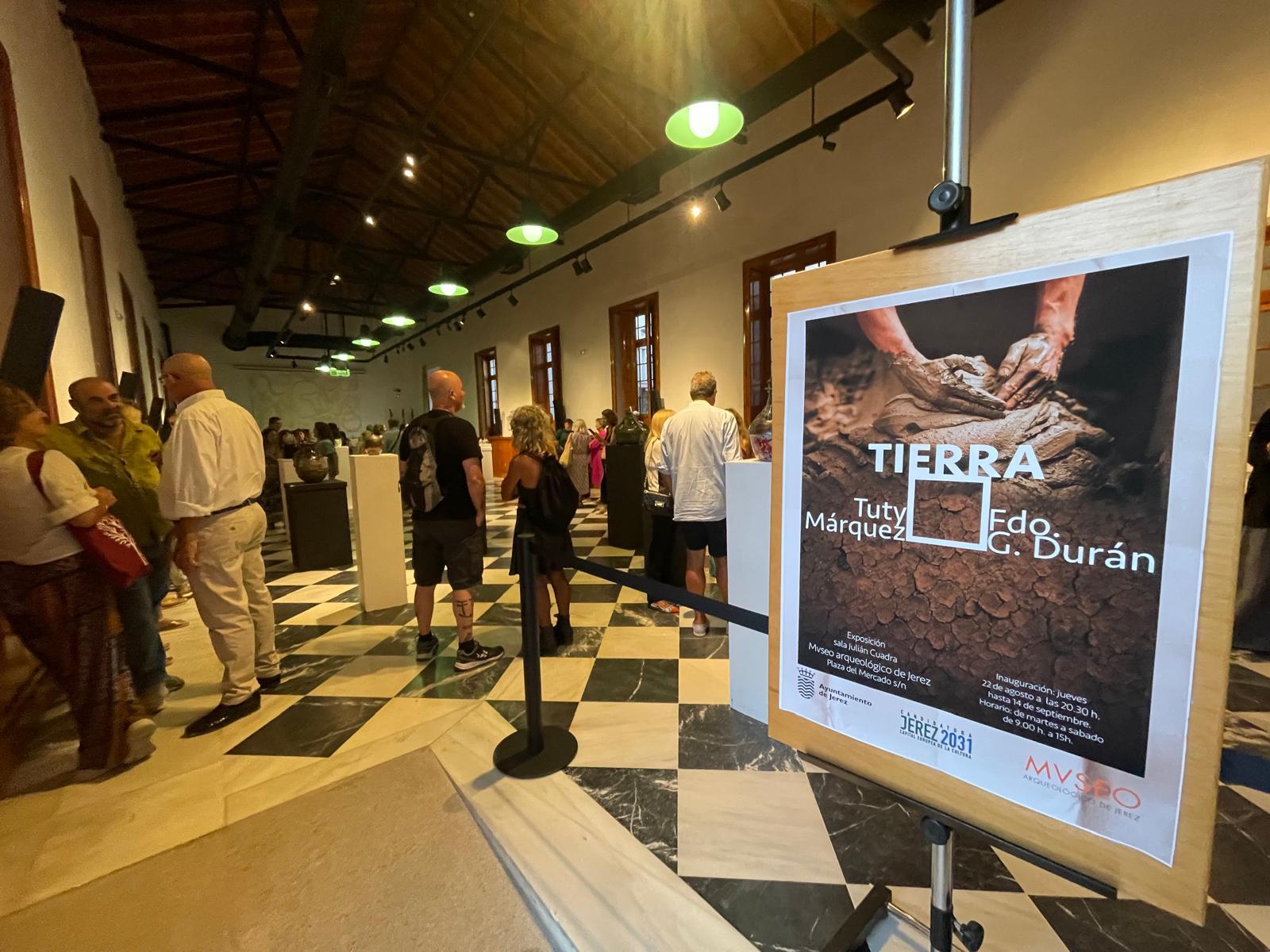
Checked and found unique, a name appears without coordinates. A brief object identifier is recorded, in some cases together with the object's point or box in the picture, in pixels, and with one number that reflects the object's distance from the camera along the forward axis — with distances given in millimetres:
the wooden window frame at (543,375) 10197
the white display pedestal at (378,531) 3566
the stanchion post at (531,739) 1804
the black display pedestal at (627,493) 5004
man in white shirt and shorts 2932
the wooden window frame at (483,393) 13607
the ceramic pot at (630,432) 5176
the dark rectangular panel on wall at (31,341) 2043
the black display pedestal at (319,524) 4609
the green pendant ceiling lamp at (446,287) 6648
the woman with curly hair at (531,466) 2619
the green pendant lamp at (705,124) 3236
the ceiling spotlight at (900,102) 4365
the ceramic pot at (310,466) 4539
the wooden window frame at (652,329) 8156
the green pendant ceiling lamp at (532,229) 4957
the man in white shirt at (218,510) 2105
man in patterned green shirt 2252
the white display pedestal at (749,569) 2121
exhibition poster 566
